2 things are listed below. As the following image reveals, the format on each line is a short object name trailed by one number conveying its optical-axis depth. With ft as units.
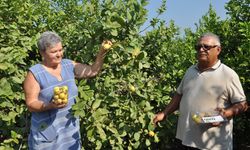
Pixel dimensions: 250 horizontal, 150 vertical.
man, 7.22
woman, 6.48
